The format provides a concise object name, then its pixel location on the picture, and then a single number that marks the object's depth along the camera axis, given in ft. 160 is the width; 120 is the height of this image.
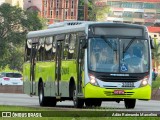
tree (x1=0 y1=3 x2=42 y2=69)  467.11
